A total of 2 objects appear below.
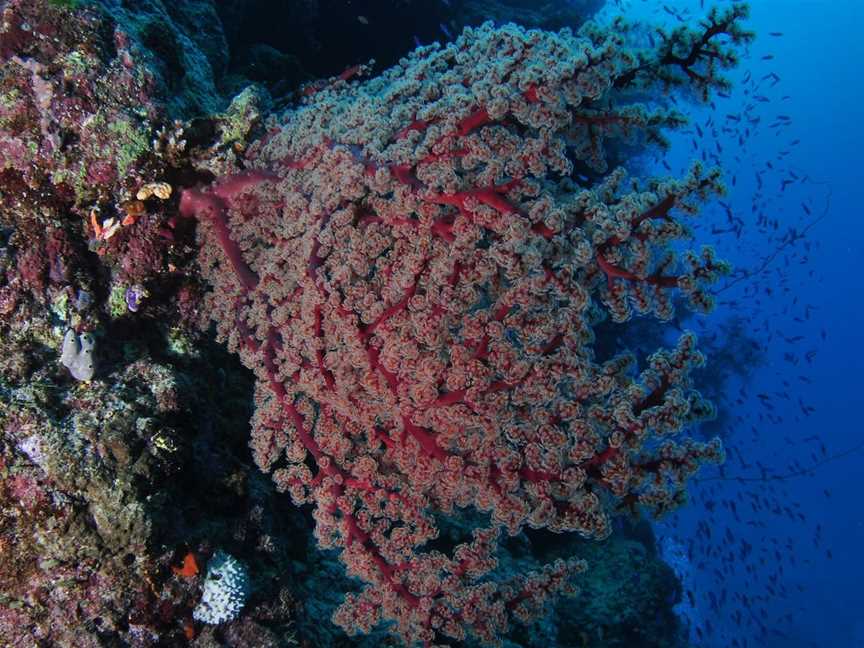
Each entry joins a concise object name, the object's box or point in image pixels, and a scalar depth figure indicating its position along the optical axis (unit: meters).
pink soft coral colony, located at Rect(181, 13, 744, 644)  2.65
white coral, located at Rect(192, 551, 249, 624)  2.97
